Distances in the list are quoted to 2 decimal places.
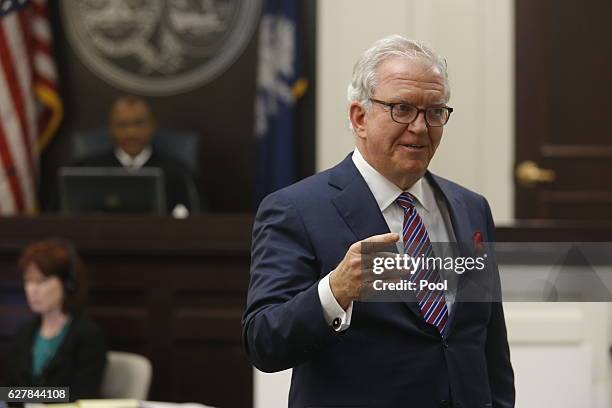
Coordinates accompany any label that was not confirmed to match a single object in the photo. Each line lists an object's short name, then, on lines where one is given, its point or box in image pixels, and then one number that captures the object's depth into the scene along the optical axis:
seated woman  7.38
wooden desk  9.64
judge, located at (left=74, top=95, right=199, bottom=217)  12.74
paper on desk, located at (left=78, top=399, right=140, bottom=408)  5.09
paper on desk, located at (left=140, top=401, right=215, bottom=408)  5.74
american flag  13.92
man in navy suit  2.89
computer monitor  10.00
